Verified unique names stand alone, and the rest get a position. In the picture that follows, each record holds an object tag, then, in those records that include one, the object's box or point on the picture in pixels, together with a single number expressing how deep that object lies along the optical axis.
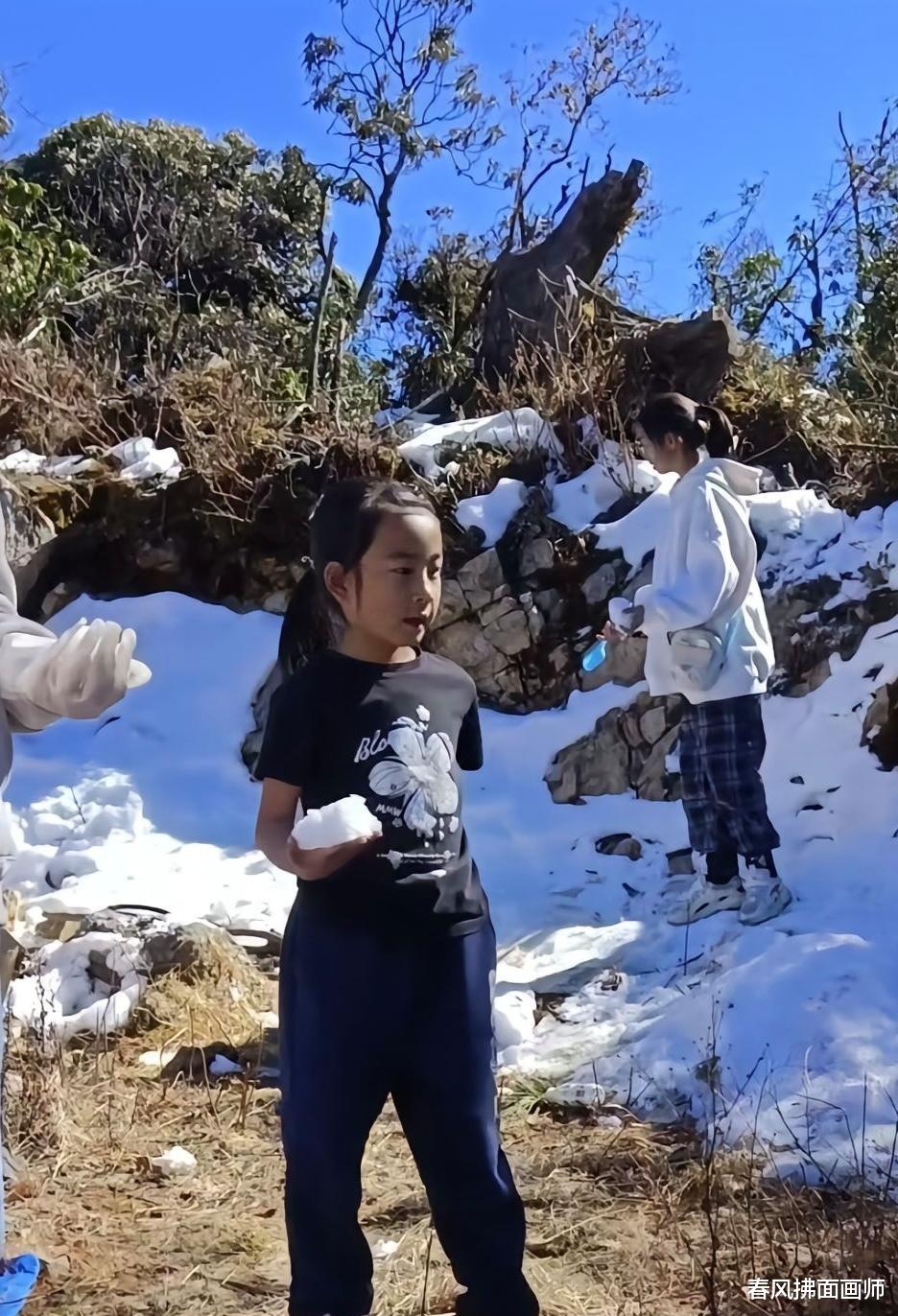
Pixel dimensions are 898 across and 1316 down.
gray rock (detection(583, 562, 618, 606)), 5.88
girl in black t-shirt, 1.60
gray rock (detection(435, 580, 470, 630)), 6.03
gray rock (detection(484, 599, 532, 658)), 5.91
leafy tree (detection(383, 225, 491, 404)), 11.43
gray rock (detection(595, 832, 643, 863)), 4.69
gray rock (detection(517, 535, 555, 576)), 6.03
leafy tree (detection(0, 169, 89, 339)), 8.82
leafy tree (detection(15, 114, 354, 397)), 11.64
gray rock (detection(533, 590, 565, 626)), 5.94
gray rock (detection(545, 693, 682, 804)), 5.21
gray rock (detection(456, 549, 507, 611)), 6.01
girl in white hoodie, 3.60
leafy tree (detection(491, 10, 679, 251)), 11.36
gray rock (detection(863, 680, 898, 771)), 4.56
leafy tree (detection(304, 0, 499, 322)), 12.13
